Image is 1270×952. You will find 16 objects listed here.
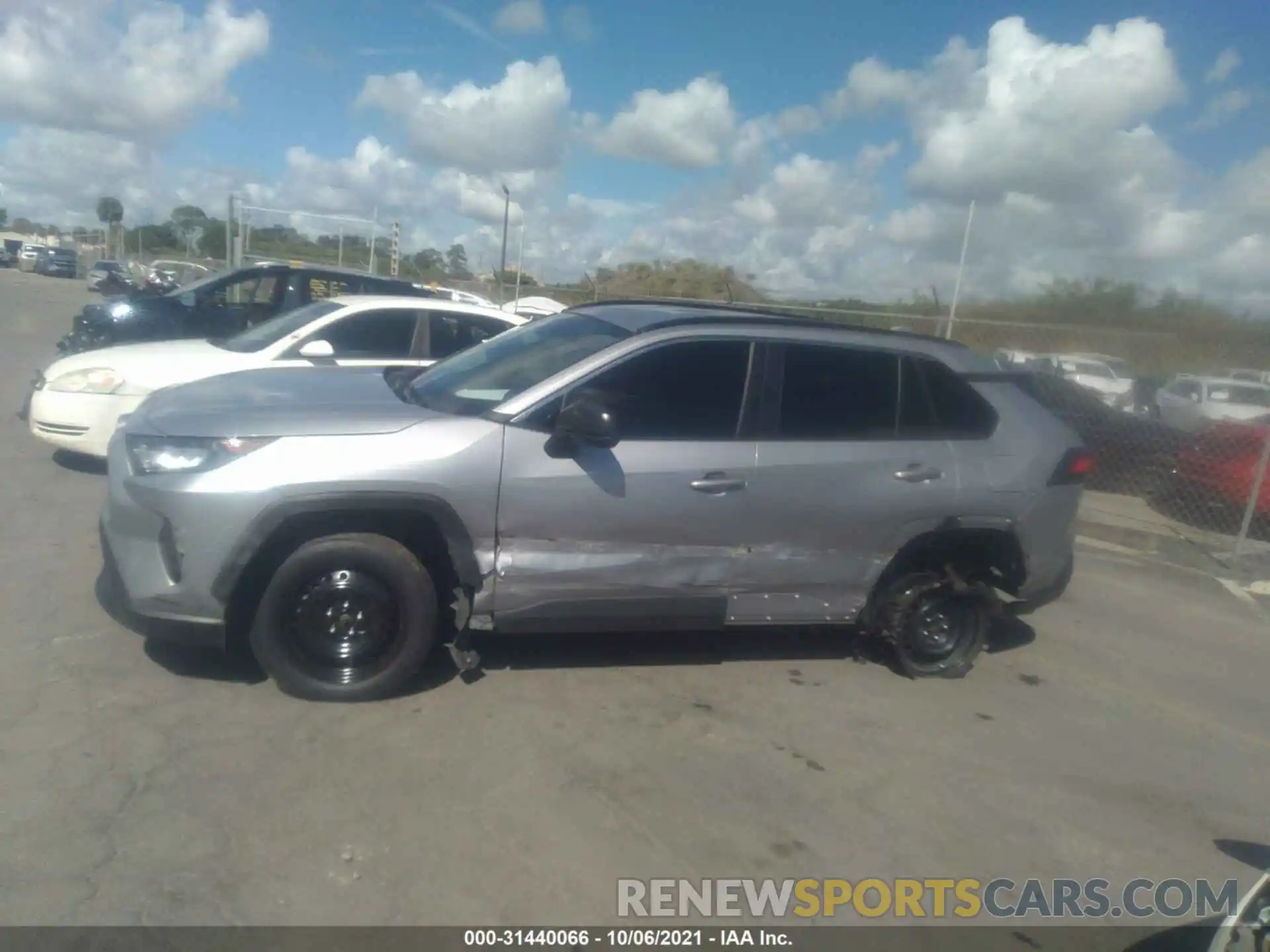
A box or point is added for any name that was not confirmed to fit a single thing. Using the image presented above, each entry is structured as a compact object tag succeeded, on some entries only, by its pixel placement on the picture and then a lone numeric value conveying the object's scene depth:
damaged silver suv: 4.21
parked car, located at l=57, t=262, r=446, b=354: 10.59
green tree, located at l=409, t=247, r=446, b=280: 34.83
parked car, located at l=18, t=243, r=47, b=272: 55.31
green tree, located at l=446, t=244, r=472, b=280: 35.06
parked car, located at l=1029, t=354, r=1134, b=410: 11.27
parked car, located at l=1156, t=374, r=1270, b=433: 10.13
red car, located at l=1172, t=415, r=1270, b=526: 9.54
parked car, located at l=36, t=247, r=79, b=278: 52.75
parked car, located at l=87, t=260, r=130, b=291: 34.87
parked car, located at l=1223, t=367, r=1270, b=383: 10.06
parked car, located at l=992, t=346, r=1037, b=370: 11.73
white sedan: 7.57
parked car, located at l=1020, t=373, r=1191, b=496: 10.52
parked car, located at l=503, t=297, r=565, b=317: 17.63
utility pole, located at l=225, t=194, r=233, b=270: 22.73
